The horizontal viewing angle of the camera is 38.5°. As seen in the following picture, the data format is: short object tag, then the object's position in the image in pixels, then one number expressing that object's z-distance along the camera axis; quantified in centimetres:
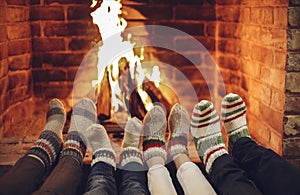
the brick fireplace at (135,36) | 194
